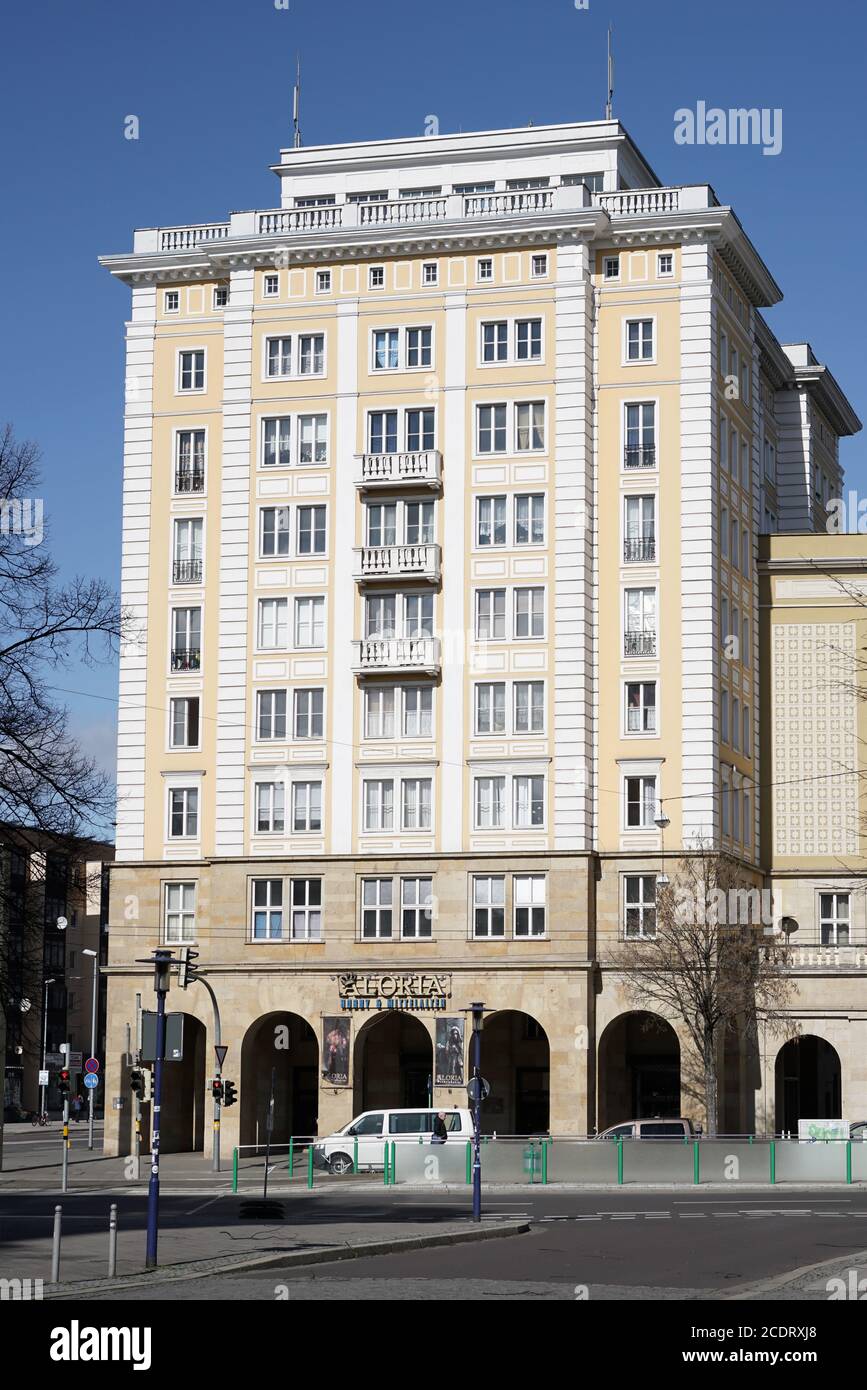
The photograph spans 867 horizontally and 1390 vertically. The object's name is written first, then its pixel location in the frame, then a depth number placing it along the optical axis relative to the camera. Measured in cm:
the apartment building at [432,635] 6919
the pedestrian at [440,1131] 5766
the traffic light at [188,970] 6450
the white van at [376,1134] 5781
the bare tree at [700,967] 6638
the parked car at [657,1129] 5847
